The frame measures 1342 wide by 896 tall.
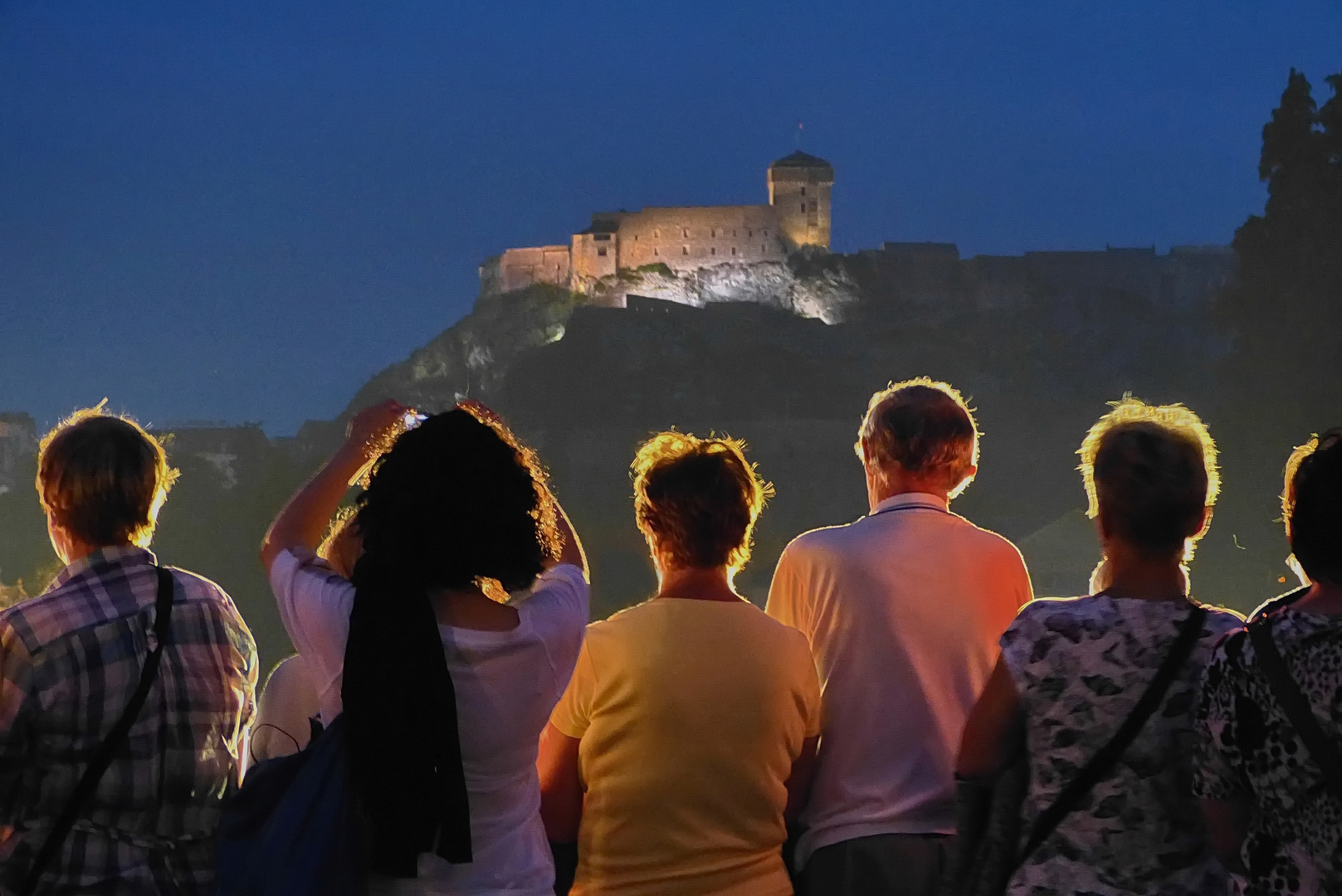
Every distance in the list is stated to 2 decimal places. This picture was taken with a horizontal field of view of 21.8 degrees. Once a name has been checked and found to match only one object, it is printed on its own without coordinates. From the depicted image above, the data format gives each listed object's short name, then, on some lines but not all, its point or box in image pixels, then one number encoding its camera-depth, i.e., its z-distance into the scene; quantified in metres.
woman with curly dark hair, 5.28
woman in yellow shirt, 5.68
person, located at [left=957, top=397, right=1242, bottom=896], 5.41
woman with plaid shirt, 5.54
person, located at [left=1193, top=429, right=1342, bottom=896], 5.24
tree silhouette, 35.10
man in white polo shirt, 5.83
